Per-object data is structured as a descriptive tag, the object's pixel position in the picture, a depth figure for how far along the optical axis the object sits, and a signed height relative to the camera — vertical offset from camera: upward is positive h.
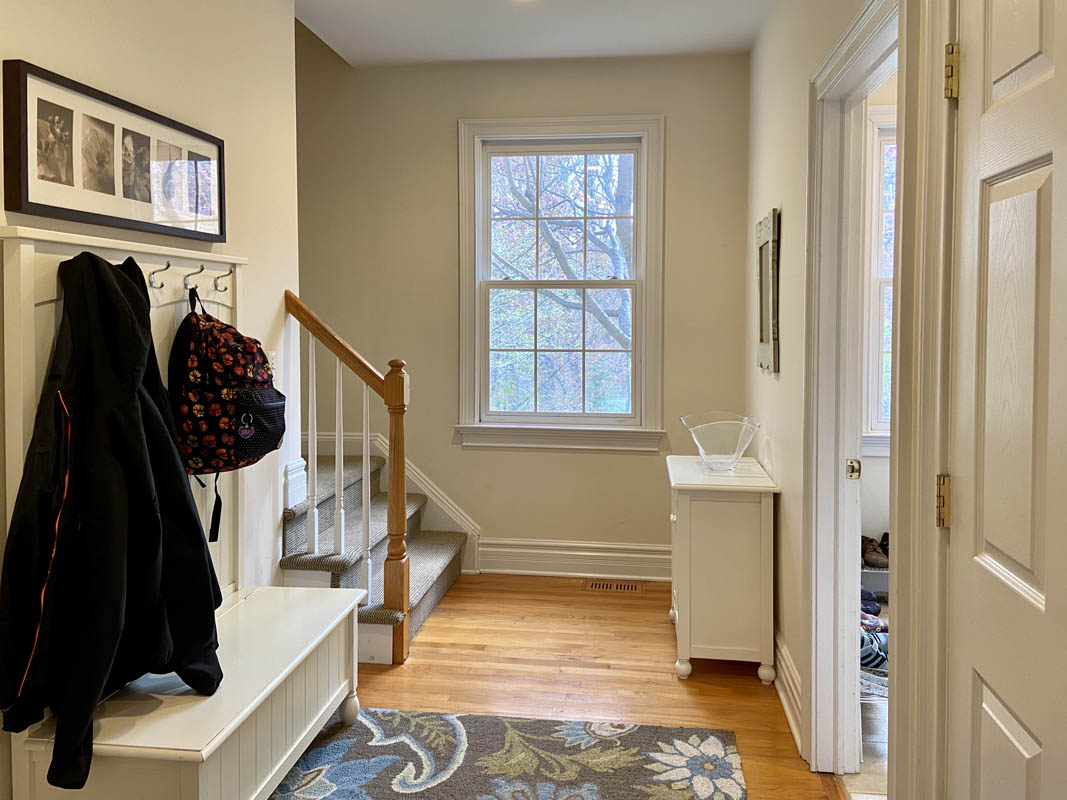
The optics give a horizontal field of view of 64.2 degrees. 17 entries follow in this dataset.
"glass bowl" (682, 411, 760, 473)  3.45 -0.26
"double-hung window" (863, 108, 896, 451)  4.00 +0.45
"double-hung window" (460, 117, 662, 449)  4.43 +0.46
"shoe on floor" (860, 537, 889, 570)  3.85 -0.80
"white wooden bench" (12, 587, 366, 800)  1.76 -0.76
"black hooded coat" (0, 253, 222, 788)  1.72 -0.35
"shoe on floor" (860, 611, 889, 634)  3.20 -0.93
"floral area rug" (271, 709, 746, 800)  2.39 -1.15
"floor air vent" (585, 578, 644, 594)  4.29 -1.06
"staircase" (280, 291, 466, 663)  3.23 -0.62
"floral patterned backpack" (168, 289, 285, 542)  2.33 -0.05
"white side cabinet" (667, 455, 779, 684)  3.17 -0.72
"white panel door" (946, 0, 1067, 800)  1.09 -0.05
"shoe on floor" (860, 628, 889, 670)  3.07 -0.99
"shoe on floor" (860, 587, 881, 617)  3.50 -0.94
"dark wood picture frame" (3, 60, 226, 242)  1.86 +0.53
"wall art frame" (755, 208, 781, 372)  3.22 +0.36
